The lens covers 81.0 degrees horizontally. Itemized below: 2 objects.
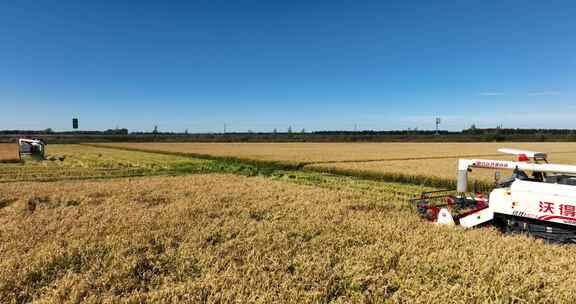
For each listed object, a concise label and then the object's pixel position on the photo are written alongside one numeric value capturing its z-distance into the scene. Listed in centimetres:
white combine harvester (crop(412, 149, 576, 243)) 531
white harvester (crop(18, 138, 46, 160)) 2720
